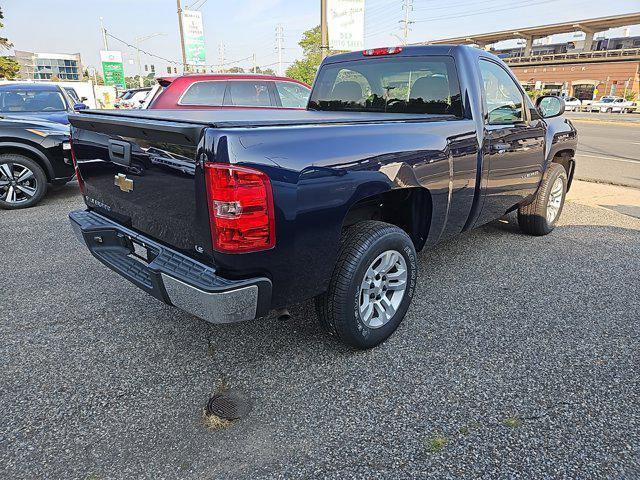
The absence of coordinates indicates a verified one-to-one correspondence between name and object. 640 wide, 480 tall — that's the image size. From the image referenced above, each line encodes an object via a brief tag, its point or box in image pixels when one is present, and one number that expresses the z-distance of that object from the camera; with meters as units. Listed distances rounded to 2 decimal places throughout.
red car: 7.34
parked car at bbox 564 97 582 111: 54.31
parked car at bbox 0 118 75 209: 6.11
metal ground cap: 2.31
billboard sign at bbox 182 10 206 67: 30.92
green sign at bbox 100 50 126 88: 44.72
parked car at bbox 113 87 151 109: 18.42
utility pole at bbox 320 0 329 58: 17.20
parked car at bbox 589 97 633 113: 47.88
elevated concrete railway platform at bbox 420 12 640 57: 64.97
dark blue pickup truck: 2.07
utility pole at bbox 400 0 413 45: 61.88
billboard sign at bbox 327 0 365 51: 19.48
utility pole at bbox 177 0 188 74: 30.41
